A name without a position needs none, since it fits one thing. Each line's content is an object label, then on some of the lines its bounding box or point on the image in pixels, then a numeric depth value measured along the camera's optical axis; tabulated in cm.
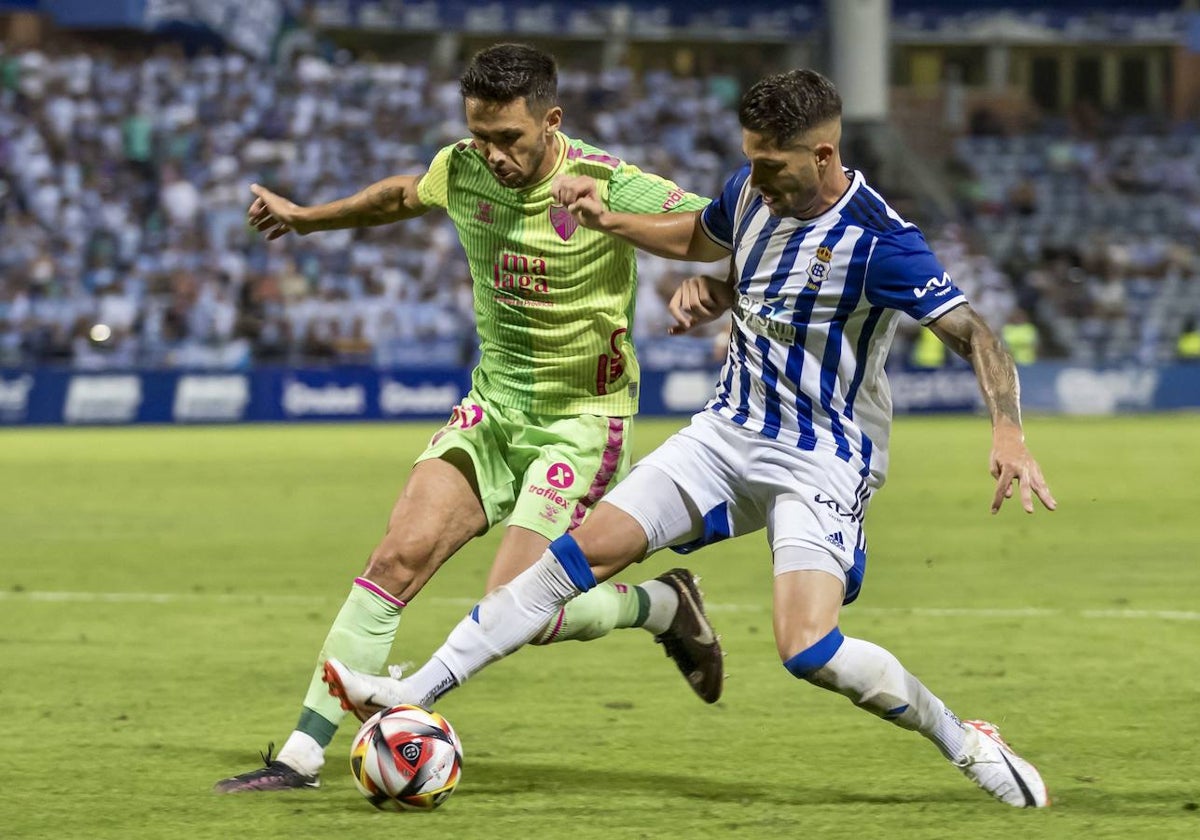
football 1063
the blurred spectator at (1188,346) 5694
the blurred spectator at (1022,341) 5597
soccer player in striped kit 1058
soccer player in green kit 1210
